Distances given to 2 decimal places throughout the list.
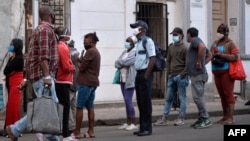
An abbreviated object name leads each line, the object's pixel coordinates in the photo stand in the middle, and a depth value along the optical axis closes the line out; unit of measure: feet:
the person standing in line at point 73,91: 38.29
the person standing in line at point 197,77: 41.60
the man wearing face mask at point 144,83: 37.94
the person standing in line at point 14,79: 39.24
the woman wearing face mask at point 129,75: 41.60
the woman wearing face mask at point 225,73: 43.34
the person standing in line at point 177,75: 43.57
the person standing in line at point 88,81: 37.29
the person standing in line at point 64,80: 33.73
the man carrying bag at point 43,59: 28.99
